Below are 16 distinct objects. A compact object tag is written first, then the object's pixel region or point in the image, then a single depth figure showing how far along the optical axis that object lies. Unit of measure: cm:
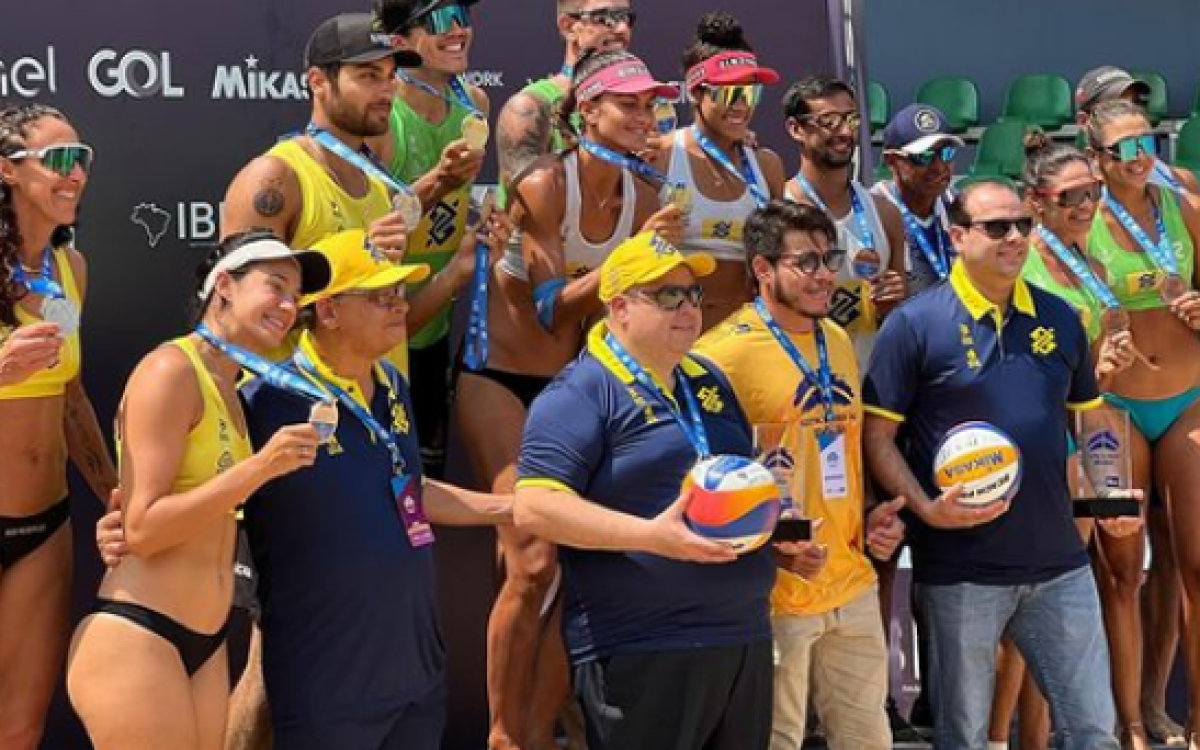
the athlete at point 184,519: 424
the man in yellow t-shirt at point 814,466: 539
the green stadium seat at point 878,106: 1320
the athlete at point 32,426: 512
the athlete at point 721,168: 614
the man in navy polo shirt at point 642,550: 478
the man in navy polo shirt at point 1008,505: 566
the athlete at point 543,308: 579
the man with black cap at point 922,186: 668
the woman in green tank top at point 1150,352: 650
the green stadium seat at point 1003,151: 1350
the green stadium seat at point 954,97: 1399
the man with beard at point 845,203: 634
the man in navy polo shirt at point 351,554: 455
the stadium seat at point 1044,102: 1387
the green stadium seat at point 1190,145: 1305
